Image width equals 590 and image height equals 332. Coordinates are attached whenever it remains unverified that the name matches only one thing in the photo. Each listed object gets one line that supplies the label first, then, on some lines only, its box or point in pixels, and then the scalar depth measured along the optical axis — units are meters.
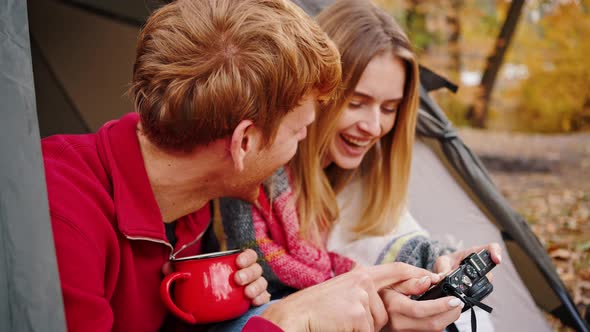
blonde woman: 1.60
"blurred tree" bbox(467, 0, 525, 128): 5.62
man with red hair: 1.11
